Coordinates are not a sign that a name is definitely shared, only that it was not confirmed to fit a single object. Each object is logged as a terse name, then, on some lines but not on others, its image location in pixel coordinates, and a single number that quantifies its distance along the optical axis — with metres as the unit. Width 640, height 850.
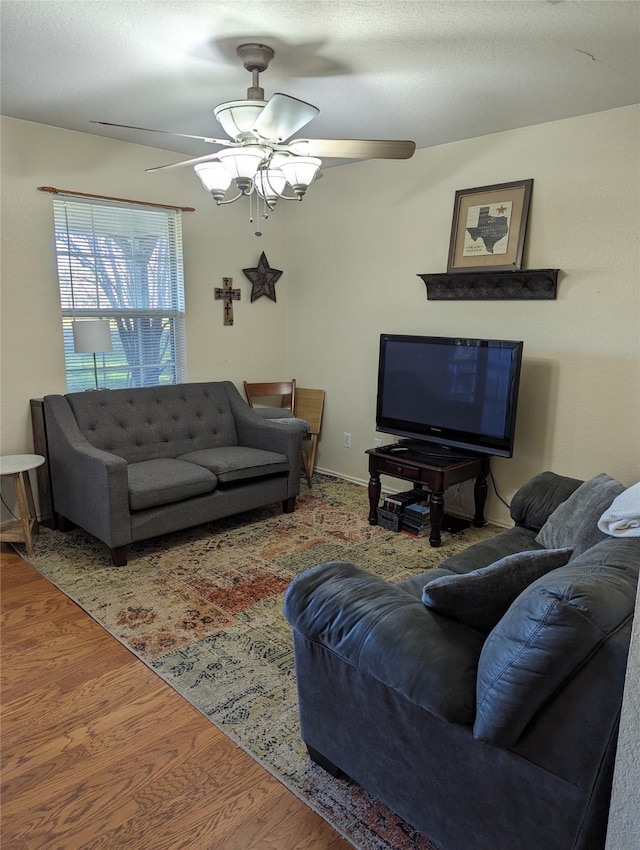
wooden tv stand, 3.56
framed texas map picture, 3.61
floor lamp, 3.61
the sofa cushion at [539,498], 2.69
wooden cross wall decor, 4.75
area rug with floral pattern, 1.86
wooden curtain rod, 3.70
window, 3.92
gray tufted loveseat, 3.28
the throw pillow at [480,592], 1.49
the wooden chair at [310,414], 4.91
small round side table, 3.37
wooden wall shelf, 3.51
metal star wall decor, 4.93
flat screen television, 3.53
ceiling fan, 2.32
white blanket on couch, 1.91
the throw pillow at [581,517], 2.17
